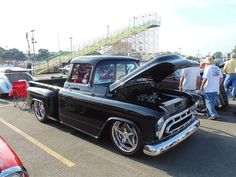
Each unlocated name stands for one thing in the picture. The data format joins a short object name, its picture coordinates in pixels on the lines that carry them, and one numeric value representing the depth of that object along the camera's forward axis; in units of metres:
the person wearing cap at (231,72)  6.17
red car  1.54
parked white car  7.61
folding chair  6.16
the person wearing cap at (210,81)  4.52
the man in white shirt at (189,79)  4.99
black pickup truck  2.91
